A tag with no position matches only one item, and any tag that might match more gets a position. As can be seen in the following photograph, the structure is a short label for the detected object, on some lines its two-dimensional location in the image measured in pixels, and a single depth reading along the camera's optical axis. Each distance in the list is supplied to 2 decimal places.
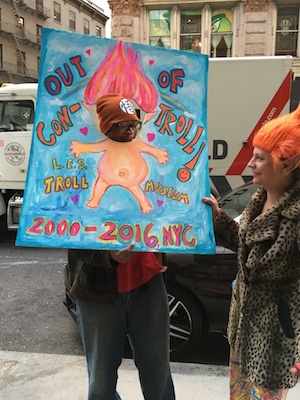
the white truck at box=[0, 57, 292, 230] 6.36
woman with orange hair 1.52
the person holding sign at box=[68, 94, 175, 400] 1.62
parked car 3.00
